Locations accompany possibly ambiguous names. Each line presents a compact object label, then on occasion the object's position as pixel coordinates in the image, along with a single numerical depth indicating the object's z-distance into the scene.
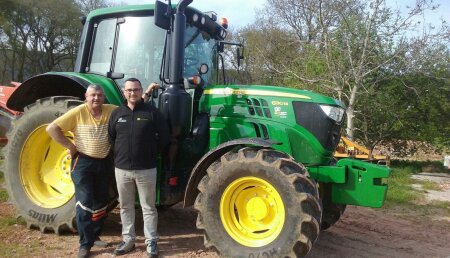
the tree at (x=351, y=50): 11.00
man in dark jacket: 4.10
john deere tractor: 4.07
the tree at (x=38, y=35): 26.78
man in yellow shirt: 4.27
